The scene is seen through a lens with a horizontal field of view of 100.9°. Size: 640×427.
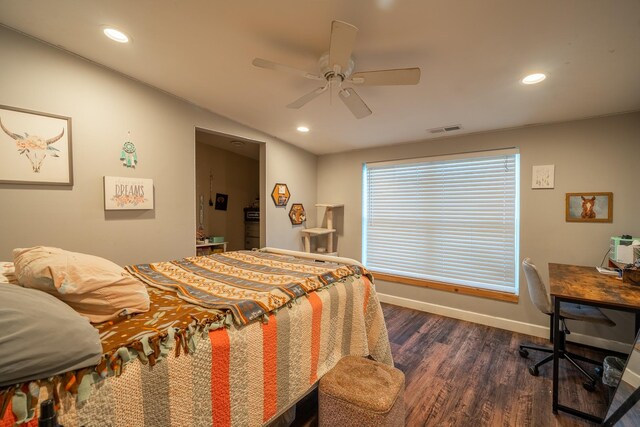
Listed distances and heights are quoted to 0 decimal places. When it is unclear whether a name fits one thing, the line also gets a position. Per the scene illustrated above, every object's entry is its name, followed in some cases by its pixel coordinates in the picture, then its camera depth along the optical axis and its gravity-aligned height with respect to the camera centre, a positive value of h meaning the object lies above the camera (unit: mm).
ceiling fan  1292 +836
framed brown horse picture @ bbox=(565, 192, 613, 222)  2484 +28
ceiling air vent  2936 +916
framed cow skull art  1814 +432
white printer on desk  2139 -326
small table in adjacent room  3933 -620
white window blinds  3014 -124
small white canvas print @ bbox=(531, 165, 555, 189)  2727 +351
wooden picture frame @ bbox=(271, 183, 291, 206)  3676 +202
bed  795 -555
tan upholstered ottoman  1291 -959
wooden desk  1611 -551
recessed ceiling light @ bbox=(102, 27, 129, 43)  1749 +1174
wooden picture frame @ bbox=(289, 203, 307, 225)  3947 -84
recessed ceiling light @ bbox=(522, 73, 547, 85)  1861 +945
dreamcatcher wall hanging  2338 +479
